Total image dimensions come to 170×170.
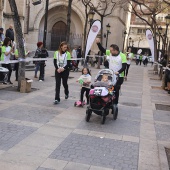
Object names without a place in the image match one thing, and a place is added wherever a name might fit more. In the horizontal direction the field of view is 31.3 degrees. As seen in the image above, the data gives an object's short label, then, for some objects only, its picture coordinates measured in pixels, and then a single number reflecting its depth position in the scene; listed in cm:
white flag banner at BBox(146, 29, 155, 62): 1741
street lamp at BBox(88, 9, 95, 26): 2345
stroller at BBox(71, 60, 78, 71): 2100
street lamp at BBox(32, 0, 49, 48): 1824
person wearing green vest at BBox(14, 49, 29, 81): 1299
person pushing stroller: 800
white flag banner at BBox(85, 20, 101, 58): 1334
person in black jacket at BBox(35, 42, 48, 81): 1430
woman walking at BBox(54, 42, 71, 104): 911
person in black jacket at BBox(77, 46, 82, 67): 2369
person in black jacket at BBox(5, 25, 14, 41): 1613
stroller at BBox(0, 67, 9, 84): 1141
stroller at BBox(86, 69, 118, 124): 705
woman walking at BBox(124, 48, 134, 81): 1837
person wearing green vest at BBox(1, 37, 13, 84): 1189
